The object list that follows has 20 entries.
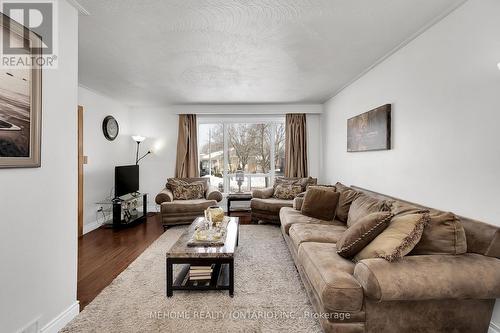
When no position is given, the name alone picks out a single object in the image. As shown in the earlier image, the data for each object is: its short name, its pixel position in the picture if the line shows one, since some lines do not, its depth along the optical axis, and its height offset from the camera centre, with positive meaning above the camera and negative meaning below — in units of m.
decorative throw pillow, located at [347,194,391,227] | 2.59 -0.43
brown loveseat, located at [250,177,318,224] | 4.68 -0.67
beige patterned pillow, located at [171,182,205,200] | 5.02 -0.47
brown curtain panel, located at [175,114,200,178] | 5.84 +0.44
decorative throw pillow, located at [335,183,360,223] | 3.30 -0.47
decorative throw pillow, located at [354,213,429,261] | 1.75 -0.52
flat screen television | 4.62 -0.23
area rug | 1.96 -1.20
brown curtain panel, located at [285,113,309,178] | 5.86 +0.50
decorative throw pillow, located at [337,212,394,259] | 2.00 -0.53
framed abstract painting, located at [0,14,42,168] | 1.47 +0.38
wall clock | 4.91 +0.79
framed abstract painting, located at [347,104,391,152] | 3.05 +0.49
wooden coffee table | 2.33 -0.84
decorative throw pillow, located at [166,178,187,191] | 5.16 -0.30
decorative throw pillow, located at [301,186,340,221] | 3.43 -0.51
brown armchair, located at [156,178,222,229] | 4.54 -0.74
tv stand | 4.54 -0.82
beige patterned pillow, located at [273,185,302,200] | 5.03 -0.49
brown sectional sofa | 1.58 -0.78
